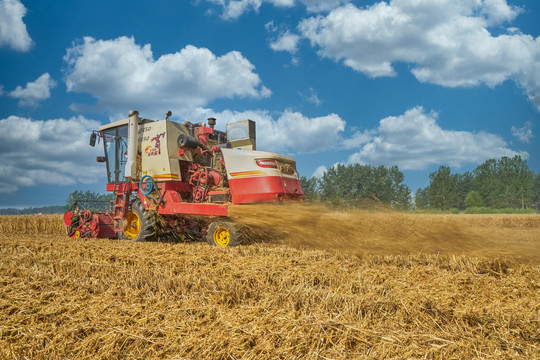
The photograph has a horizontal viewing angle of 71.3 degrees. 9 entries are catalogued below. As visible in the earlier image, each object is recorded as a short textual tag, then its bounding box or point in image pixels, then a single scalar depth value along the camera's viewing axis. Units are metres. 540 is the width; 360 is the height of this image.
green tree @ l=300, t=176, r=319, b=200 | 43.10
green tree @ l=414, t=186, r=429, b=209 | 59.13
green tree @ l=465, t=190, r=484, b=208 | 56.81
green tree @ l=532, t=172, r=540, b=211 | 70.39
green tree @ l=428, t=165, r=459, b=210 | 56.06
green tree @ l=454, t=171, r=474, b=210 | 67.69
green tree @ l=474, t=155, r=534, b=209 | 54.09
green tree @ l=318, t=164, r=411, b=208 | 49.06
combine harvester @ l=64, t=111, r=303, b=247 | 7.86
